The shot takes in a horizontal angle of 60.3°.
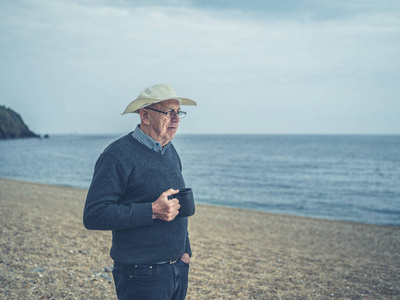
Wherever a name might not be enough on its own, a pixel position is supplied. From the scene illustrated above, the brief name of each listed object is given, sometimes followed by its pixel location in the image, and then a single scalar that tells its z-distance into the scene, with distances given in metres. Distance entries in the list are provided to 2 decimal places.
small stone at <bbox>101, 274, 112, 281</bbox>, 5.22
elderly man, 2.17
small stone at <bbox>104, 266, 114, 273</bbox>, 5.56
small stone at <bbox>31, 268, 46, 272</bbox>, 5.05
